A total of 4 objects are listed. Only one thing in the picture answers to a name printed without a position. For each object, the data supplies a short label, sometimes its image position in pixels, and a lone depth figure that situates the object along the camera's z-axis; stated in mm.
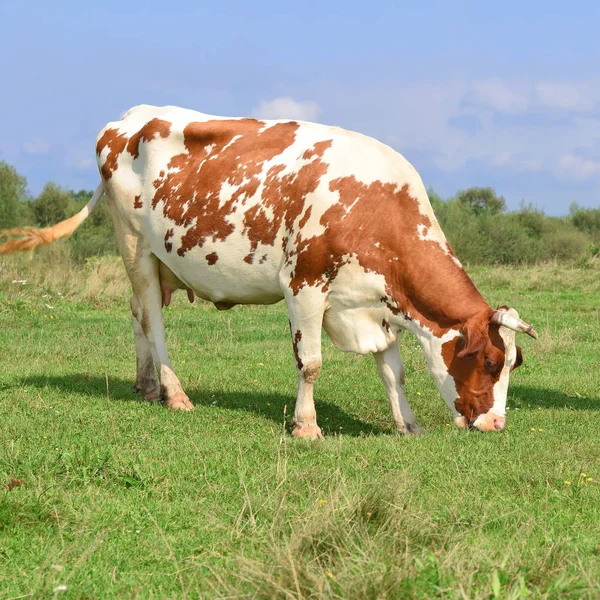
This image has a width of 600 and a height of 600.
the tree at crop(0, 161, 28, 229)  32219
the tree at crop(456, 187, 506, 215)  51906
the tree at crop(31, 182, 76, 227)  40250
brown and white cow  6996
